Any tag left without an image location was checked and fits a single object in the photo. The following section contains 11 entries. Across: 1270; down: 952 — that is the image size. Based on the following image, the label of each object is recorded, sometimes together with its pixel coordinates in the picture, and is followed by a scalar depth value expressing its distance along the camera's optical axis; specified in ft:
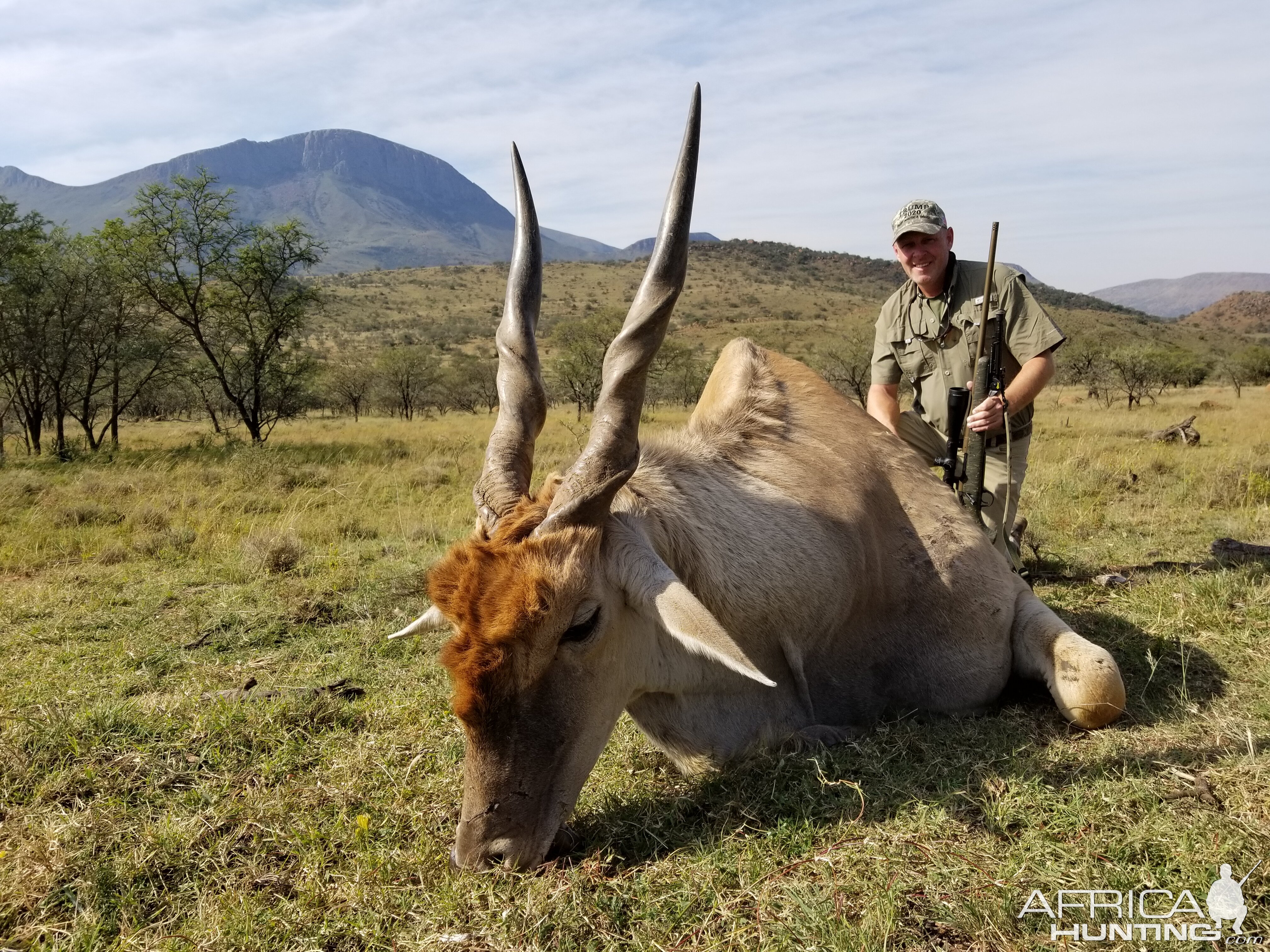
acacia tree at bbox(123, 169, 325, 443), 75.72
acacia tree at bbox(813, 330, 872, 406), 126.31
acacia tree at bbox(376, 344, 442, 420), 149.28
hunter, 16.21
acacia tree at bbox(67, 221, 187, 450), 73.72
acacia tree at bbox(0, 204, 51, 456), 68.13
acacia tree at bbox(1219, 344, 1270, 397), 135.23
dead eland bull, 8.33
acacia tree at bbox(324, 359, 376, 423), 153.38
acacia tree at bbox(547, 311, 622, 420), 124.06
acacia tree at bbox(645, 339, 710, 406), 128.57
